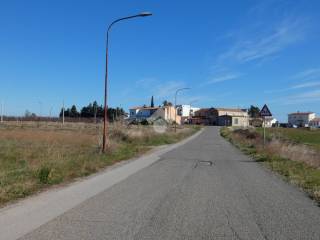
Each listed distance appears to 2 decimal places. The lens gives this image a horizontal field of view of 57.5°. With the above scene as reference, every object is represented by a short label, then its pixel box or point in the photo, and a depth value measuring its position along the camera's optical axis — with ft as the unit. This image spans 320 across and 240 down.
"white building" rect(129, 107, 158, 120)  373.40
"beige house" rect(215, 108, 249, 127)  376.84
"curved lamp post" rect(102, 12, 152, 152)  49.87
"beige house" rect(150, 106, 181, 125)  338.04
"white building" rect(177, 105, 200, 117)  415.39
